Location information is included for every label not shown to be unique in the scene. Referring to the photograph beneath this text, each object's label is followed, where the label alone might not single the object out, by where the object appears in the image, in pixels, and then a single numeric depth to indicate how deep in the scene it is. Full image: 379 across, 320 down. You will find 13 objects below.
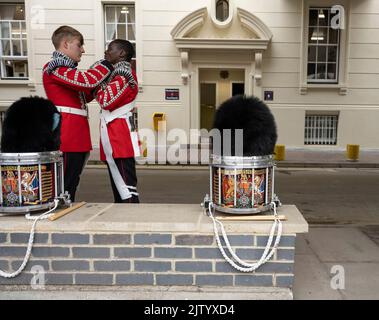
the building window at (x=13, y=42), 13.14
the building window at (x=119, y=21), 12.94
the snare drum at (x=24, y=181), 2.40
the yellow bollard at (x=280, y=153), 11.30
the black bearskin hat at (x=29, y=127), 2.49
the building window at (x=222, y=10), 12.91
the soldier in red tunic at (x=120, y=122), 3.05
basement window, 13.32
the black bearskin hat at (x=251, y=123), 2.43
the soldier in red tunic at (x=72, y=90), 2.97
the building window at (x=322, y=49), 13.18
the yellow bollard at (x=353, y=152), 11.48
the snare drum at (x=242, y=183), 2.39
